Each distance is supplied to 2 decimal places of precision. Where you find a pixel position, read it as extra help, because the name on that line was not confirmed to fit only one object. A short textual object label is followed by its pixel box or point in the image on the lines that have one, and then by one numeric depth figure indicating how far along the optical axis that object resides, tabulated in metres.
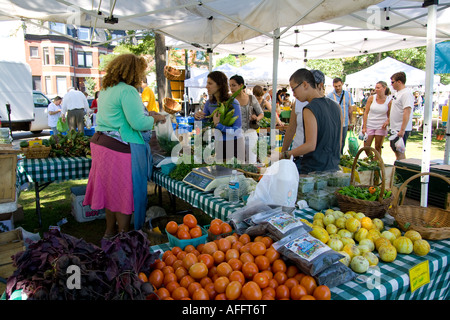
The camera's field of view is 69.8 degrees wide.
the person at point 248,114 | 4.69
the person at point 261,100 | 7.41
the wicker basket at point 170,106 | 7.85
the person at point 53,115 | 10.16
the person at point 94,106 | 10.71
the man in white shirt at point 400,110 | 5.85
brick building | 33.00
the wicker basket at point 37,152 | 4.06
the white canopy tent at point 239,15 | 4.34
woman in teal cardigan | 3.01
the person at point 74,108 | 9.46
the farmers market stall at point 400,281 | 1.45
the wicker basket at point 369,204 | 2.23
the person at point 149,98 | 7.65
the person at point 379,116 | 6.49
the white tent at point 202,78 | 13.97
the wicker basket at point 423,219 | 1.96
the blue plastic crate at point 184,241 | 1.81
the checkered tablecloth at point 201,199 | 2.51
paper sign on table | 1.62
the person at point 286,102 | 10.93
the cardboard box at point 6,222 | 3.52
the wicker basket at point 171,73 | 9.13
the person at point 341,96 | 6.20
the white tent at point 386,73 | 13.12
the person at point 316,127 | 2.68
